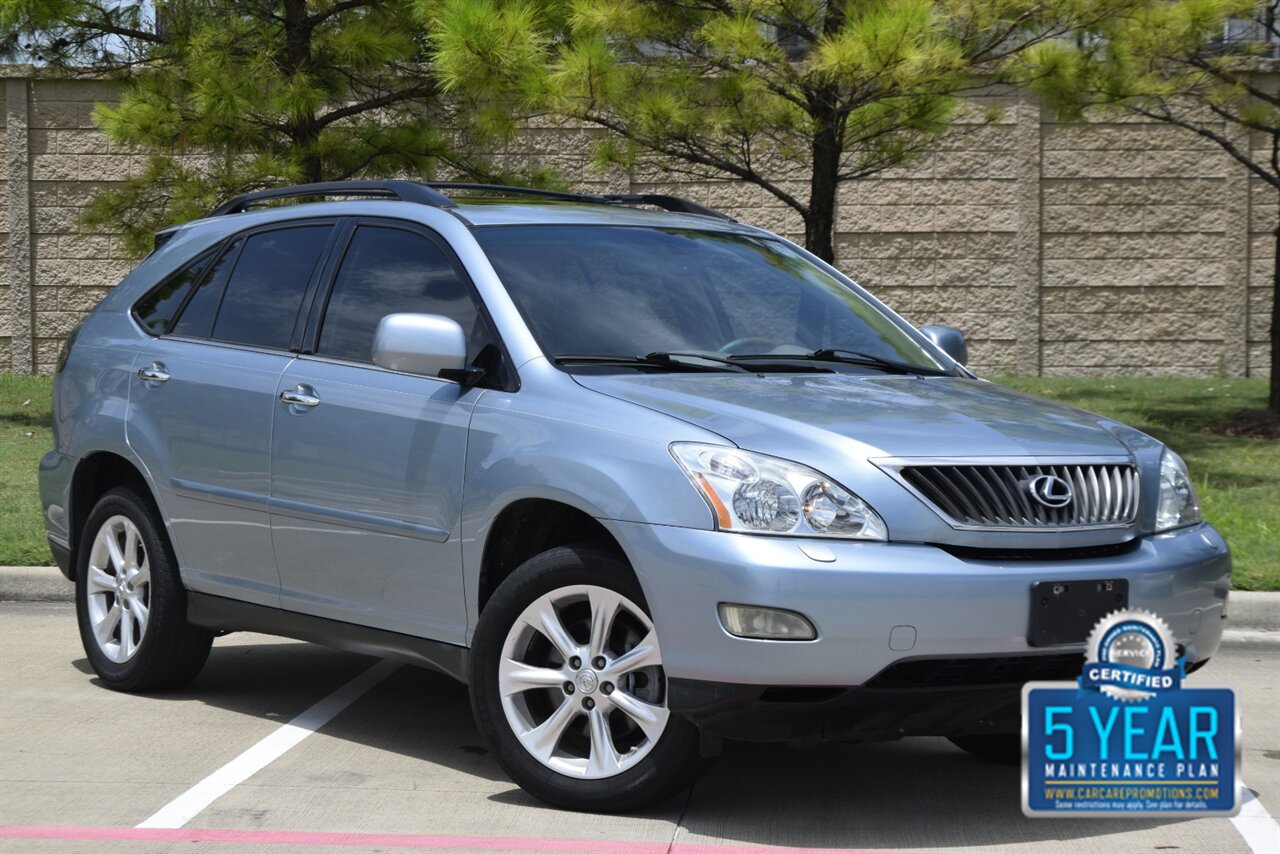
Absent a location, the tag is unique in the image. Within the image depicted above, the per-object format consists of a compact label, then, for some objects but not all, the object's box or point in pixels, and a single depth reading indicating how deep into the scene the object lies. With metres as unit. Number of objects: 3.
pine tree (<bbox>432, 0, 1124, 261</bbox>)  11.06
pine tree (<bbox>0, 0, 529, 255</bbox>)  13.40
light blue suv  4.45
